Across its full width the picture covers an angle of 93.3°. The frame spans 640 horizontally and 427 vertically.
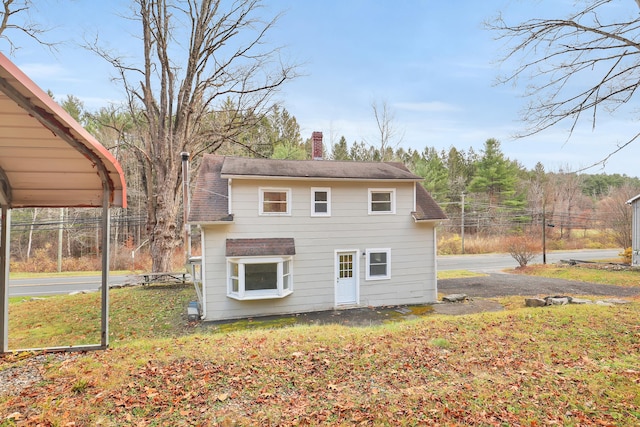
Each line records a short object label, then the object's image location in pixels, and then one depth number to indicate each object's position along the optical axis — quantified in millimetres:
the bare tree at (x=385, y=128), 24094
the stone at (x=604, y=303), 8647
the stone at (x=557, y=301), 9359
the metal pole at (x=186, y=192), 10627
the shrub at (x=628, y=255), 19234
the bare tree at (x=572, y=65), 5535
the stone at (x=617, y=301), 9414
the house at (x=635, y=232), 18219
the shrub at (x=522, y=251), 19656
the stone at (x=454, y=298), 11086
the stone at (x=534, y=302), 9432
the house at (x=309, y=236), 9305
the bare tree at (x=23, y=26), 8753
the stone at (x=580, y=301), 9578
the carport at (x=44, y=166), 3020
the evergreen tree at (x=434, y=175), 30619
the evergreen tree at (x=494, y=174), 33250
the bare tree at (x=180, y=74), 13391
